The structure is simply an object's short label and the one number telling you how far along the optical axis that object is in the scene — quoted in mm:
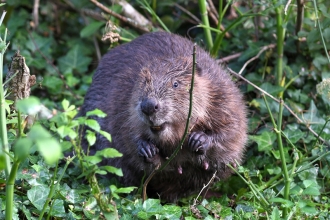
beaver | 7020
